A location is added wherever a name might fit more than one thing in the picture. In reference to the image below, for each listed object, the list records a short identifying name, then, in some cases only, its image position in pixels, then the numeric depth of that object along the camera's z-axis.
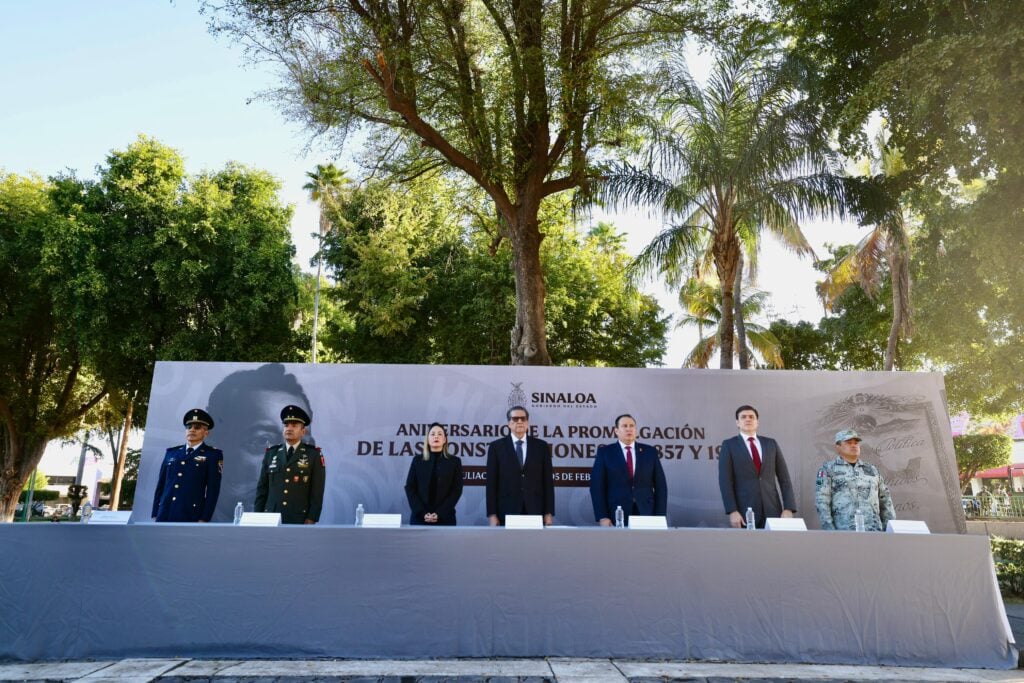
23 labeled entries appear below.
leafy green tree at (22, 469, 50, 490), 44.59
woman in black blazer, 6.50
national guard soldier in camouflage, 6.08
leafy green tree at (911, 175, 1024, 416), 10.35
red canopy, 32.11
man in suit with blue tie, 6.66
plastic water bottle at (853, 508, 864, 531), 5.29
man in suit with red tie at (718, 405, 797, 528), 6.59
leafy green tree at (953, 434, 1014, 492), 29.28
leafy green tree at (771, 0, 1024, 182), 9.02
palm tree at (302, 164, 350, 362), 30.95
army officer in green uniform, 6.29
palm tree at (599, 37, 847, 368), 12.33
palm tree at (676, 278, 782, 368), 26.03
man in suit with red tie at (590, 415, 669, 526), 6.61
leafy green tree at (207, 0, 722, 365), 11.70
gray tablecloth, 4.68
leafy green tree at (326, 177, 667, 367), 20.22
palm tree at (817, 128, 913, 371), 17.22
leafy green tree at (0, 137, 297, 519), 17.59
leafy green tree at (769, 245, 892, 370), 21.77
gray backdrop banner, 8.68
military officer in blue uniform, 6.36
